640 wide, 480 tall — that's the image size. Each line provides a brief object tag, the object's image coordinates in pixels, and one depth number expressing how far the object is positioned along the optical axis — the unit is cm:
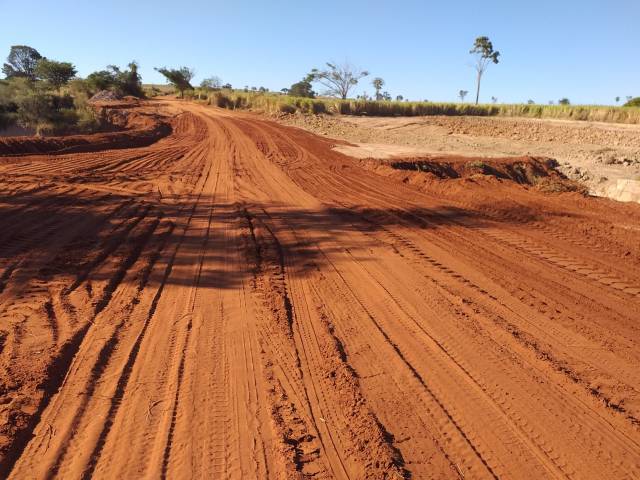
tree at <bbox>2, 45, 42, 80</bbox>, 7036
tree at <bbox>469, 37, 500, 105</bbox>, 6435
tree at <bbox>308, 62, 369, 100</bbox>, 6462
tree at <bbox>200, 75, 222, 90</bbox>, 6098
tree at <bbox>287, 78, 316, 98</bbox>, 7319
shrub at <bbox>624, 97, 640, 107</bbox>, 4727
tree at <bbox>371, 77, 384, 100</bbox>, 8781
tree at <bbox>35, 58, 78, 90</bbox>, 4734
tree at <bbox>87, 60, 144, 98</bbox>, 4353
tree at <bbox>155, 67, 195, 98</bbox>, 5100
